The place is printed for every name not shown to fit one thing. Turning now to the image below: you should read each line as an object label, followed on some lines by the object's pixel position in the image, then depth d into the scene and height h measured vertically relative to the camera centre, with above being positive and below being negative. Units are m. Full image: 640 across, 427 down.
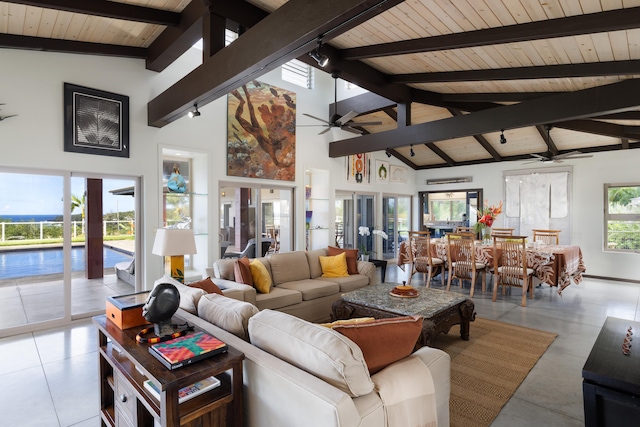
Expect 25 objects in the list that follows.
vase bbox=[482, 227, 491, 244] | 6.08 -0.47
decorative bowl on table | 3.56 -0.90
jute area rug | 2.36 -1.42
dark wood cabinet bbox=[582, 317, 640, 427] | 1.76 -0.99
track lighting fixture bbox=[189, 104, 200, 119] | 3.90 +1.17
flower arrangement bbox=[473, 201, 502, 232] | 6.05 -0.18
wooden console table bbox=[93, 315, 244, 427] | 1.30 -0.83
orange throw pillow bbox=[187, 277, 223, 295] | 2.90 -0.67
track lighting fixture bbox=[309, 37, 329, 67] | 2.79 +1.32
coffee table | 3.13 -0.97
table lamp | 3.20 -0.35
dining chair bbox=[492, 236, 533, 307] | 4.90 -0.85
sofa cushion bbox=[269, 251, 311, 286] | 4.41 -0.78
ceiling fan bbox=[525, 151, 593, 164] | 5.83 +0.97
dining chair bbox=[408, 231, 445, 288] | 5.98 -0.90
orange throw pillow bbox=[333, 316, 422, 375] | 1.58 -0.63
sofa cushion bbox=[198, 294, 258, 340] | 1.87 -0.62
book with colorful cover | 1.43 -0.65
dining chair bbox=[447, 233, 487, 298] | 5.38 -0.83
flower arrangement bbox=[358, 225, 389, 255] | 7.60 -0.49
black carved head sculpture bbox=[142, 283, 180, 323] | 1.71 -0.49
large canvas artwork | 5.68 +1.45
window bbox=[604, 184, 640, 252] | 6.64 -0.14
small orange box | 1.90 -0.61
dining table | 4.98 -0.80
